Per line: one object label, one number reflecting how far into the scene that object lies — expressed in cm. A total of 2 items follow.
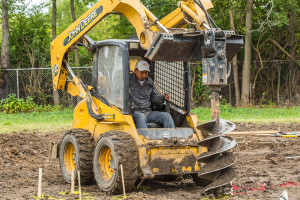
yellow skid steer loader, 1010
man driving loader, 1173
